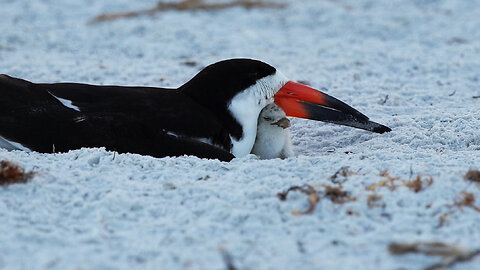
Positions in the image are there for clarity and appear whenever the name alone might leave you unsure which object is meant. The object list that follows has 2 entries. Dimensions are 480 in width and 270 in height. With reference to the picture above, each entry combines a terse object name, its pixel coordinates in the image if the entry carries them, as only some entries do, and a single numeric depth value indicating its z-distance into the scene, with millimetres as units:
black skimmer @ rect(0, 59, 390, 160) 7215
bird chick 8602
